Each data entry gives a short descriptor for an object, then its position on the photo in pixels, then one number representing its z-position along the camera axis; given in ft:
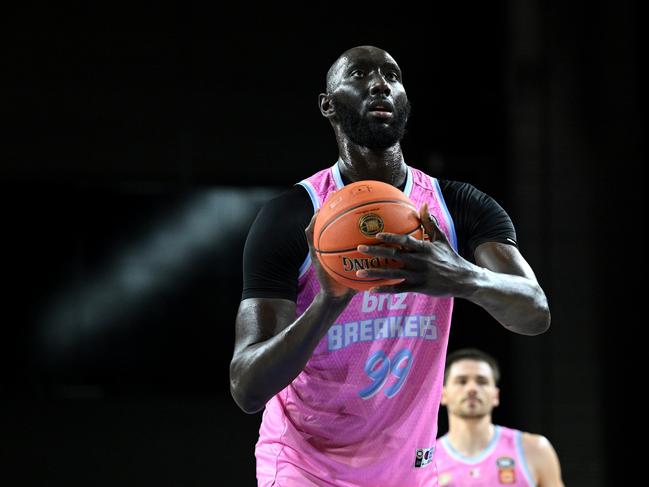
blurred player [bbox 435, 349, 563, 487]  37.88
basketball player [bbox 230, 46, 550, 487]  17.71
